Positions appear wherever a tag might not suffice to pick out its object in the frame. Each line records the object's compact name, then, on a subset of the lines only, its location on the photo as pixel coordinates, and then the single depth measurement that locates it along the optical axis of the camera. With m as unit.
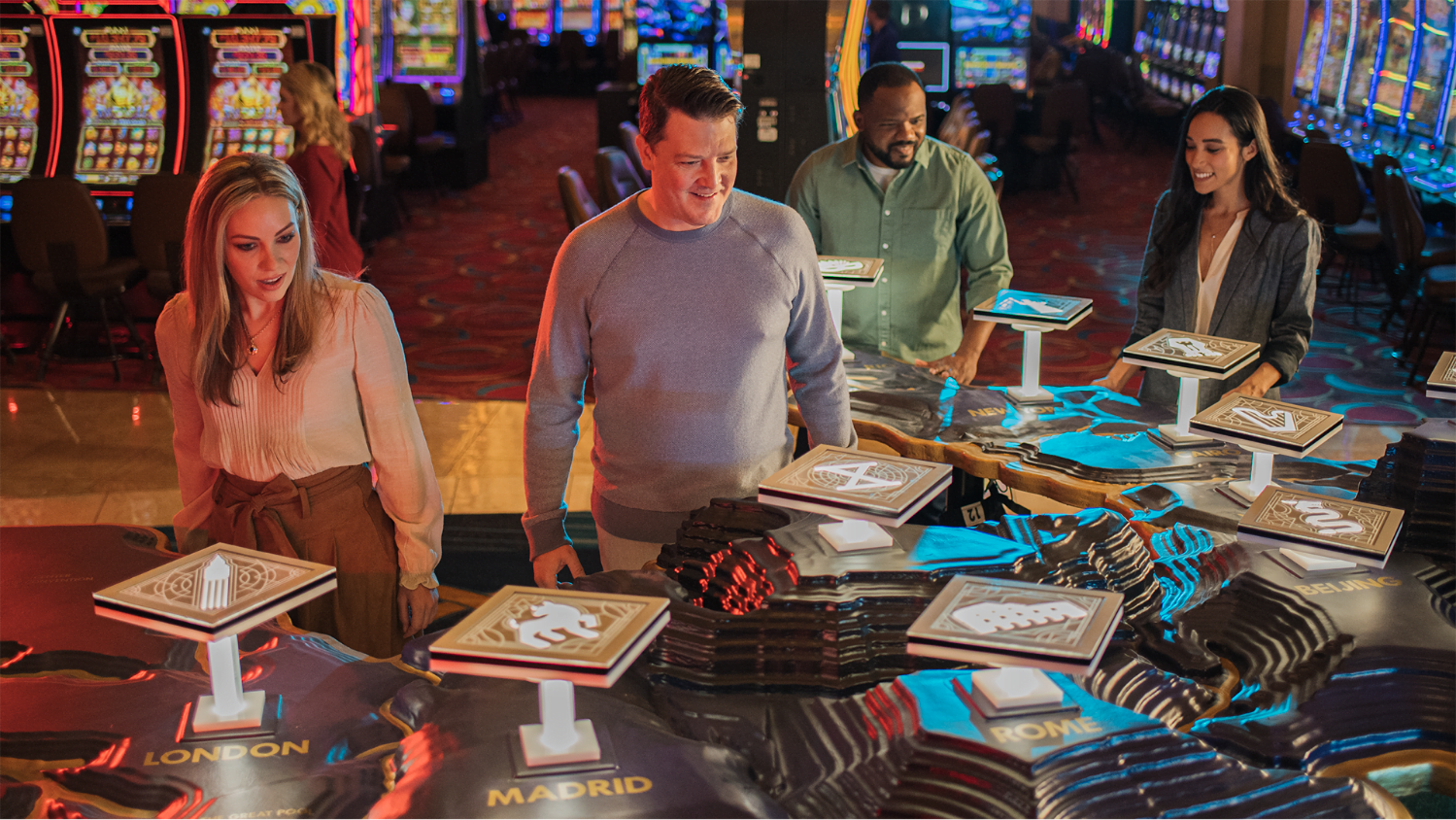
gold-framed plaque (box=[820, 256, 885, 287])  3.17
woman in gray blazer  2.88
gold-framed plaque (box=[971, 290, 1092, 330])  2.96
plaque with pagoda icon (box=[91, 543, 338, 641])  1.59
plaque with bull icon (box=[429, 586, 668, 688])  1.44
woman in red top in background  4.83
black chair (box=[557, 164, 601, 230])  5.29
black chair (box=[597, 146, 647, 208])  6.18
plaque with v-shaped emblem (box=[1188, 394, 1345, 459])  2.27
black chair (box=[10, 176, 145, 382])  5.86
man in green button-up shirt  3.42
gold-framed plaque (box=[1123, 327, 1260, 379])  2.60
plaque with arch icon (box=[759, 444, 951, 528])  1.87
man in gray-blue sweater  2.21
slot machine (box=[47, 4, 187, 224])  6.88
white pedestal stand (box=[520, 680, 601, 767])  1.50
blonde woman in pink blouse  2.23
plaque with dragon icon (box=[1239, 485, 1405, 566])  1.89
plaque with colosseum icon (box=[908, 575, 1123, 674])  1.47
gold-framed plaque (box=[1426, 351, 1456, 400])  2.32
